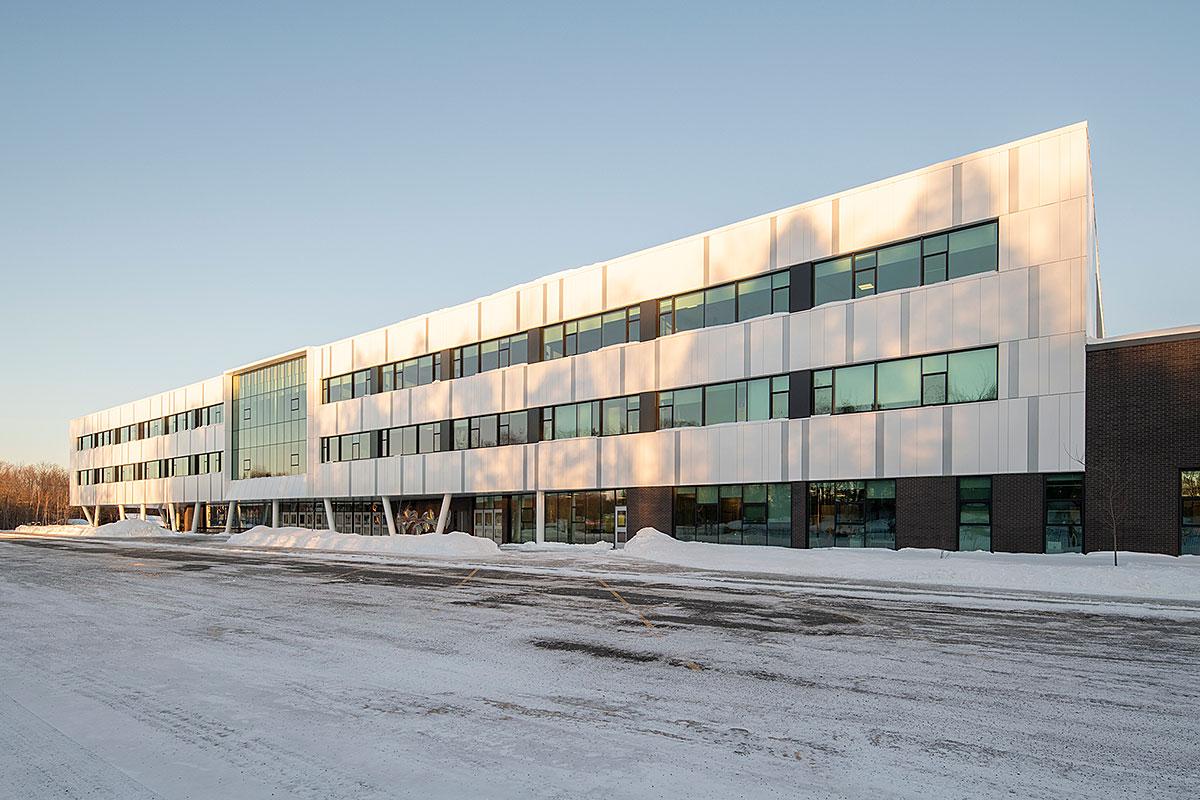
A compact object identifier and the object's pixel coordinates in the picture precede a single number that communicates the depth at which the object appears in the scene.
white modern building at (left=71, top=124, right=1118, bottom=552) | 25.64
